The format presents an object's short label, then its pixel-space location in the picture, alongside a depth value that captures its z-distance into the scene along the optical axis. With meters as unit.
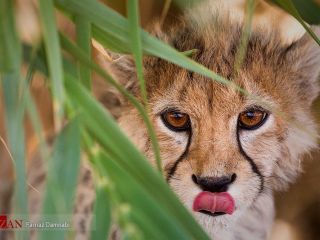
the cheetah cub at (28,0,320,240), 2.14
